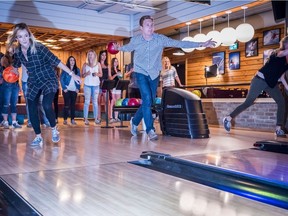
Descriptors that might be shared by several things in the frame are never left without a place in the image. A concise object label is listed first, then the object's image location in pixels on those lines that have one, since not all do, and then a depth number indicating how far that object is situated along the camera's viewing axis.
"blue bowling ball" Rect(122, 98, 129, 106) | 6.20
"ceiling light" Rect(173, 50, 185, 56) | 12.07
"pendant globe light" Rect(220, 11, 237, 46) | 7.49
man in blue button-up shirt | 4.12
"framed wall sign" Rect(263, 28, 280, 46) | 9.34
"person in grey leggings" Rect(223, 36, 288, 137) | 4.55
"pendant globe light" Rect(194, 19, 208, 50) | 8.14
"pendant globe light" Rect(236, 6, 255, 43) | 7.20
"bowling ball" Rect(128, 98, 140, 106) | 6.14
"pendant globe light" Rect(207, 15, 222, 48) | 7.84
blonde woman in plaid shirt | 3.39
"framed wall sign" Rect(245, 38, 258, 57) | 10.10
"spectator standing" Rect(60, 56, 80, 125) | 6.80
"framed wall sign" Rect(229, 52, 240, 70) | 10.77
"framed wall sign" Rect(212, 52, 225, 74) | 11.26
